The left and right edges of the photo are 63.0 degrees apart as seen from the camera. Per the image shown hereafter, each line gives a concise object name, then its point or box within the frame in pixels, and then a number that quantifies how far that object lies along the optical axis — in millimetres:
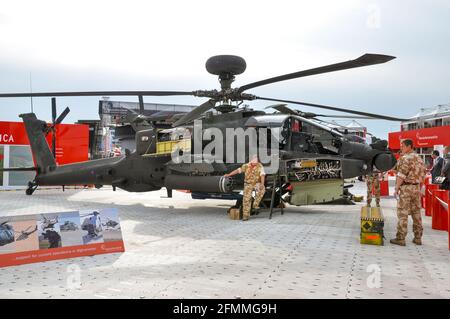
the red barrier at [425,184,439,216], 9234
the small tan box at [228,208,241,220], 8414
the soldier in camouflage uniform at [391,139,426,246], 5664
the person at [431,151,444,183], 13000
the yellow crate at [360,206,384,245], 5715
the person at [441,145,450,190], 9354
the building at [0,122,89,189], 16750
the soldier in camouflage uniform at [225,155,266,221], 8258
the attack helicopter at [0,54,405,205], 8312
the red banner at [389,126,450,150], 25691
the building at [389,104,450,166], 25750
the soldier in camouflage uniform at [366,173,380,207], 10102
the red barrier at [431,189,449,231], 7238
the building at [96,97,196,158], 18906
